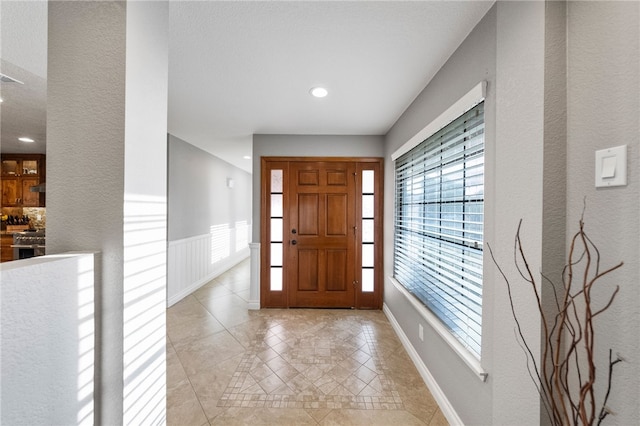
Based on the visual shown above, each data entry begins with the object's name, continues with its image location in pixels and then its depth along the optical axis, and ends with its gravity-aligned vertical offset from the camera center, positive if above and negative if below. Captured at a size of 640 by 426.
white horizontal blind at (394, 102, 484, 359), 1.44 -0.09
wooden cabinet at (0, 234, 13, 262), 4.12 -0.61
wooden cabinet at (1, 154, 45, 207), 4.27 +0.53
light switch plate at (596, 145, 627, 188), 0.78 +0.15
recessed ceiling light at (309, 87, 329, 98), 2.15 +1.05
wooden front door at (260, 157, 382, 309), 3.45 -0.30
